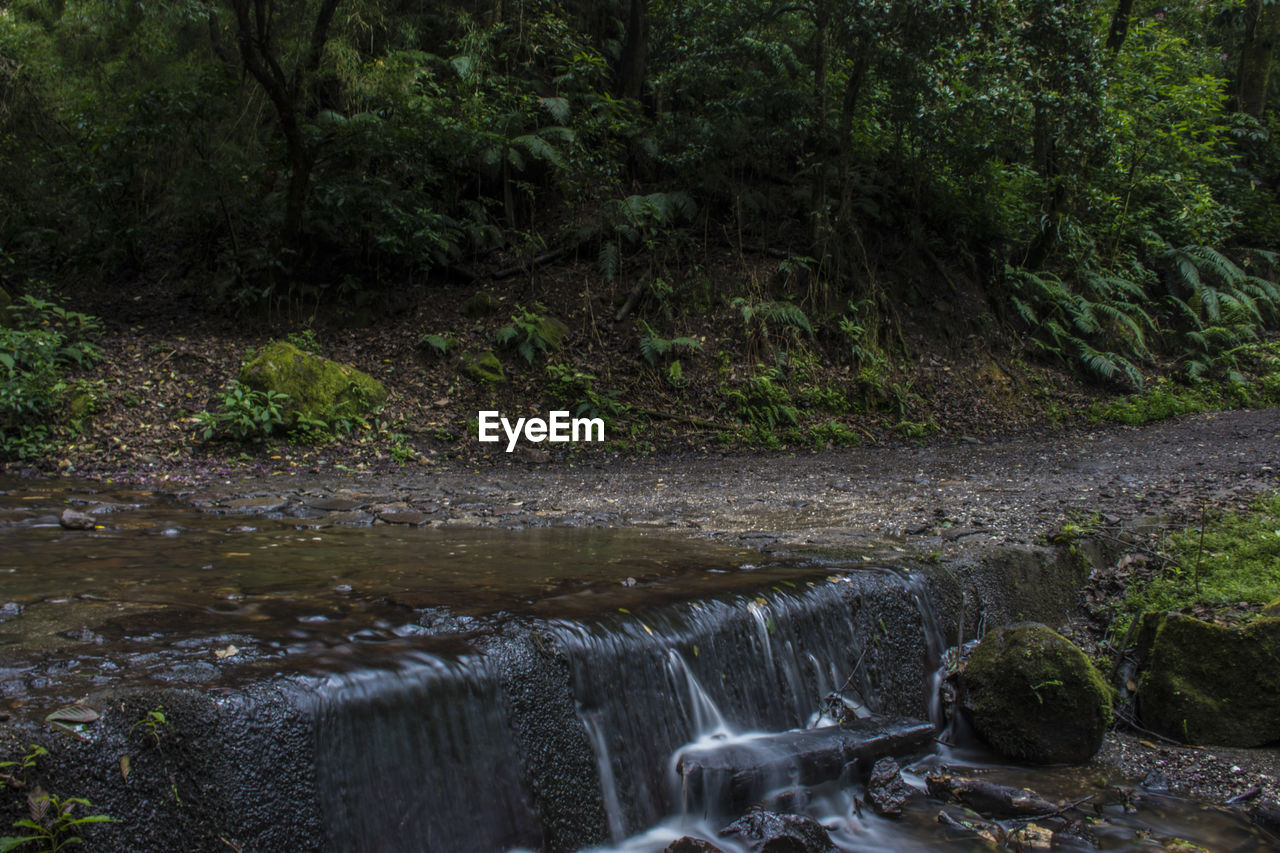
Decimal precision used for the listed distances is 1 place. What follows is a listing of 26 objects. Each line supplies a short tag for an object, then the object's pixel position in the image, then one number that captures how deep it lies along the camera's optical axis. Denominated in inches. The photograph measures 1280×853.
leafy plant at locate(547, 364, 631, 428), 433.4
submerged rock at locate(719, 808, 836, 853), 126.7
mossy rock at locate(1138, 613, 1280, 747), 155.9
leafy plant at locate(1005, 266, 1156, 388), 545.3
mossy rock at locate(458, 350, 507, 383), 452.1
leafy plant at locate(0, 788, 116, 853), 86.0
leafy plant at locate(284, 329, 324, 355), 459.8
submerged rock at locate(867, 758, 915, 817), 141.3
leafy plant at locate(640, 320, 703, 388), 458.6
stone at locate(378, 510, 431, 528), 251.9
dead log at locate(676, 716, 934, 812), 137.3
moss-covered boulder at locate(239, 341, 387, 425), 383.2
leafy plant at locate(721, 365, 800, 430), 448.5
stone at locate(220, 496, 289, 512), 263.7
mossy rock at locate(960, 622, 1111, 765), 157.1
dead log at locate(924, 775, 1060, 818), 138.6
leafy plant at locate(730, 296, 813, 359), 480.1
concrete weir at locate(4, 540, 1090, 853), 98.0
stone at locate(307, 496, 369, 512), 268.4
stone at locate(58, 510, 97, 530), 221.6
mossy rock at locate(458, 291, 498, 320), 496.4
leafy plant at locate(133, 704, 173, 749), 98.0
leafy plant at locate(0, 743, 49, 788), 86.9
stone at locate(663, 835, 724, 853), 127.0
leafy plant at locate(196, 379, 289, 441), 362.9
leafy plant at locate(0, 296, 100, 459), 346.6
